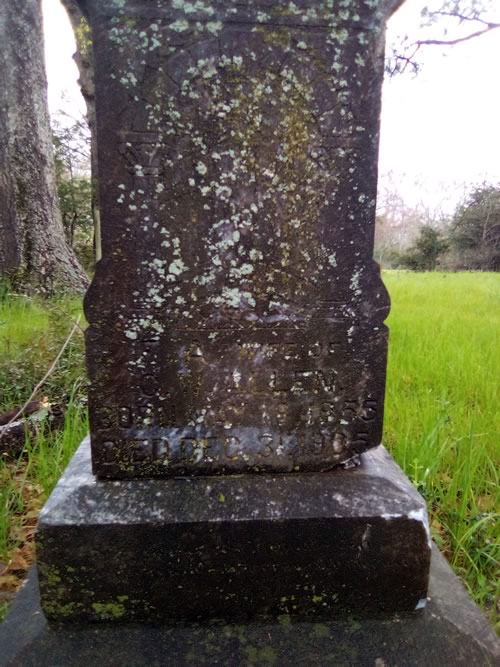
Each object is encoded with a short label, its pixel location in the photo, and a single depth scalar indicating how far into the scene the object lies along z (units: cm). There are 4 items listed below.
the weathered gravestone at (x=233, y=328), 118
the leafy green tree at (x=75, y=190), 835
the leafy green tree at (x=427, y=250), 2042
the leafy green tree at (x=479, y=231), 1903
